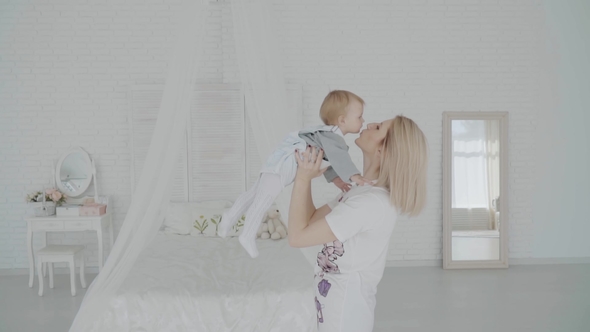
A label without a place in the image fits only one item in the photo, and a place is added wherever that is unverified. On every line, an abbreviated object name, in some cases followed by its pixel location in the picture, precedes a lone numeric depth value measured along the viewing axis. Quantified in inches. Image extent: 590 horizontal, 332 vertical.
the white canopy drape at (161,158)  119.1
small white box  205.0
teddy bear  188.5
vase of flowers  204.7
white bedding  120.2
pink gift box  203.6
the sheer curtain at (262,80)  126.9
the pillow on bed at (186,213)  199.3
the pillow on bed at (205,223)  197.5
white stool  189.9
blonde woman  70.0
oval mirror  218.1
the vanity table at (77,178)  215.3
